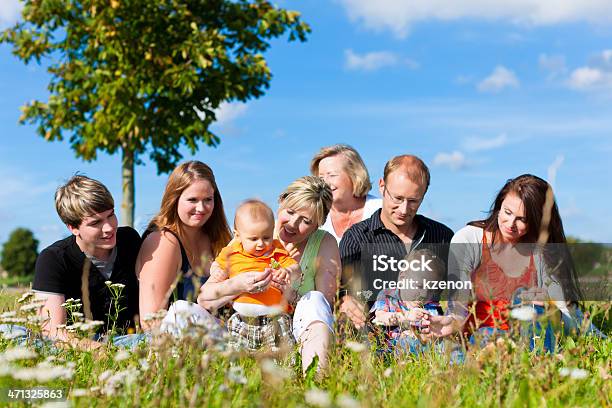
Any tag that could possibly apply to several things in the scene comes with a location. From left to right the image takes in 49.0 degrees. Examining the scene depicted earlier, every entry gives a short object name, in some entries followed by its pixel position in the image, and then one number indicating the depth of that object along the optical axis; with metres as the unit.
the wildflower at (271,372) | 2.64
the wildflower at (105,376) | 2.85
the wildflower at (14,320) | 3.48
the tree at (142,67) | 13.89
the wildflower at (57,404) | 2.56
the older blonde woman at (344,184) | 6.12
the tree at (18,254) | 21.33
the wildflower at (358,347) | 2.91
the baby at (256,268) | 4.28
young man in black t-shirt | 4.67
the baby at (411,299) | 4.40
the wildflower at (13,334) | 3.50
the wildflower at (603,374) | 3.18
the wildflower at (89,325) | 3.25
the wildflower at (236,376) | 2.86
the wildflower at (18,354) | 2.86
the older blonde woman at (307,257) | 4.16
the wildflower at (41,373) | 2.62
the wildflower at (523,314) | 2.90
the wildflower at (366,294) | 4.79
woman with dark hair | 4.71
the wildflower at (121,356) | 2.97
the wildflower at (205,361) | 2.62
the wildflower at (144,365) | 2.88
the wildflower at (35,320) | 3.32
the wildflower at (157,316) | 3.03
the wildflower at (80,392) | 2.72
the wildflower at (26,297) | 3.98
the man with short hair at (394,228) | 4.96
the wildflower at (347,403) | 2.37
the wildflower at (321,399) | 2.33
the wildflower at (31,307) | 3.40
